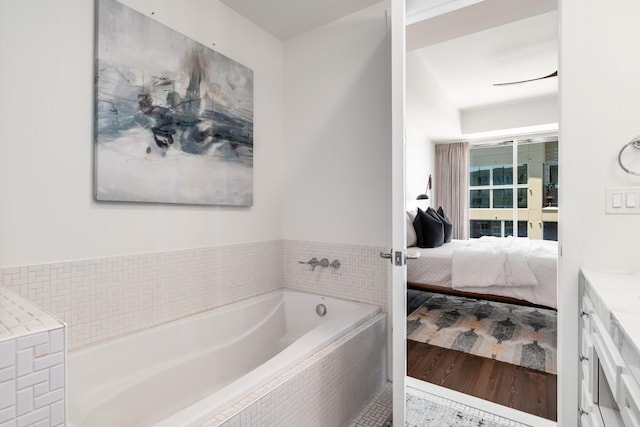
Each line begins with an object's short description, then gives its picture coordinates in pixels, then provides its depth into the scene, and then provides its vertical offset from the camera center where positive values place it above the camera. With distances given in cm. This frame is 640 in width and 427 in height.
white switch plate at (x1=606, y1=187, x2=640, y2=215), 124 +6
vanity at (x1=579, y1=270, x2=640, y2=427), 63 -34
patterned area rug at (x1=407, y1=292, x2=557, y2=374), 229 -101
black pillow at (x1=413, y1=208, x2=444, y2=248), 360 -19
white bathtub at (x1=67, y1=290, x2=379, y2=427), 127 -74
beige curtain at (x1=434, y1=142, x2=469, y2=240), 583 +59
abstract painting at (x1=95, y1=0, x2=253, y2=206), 148 +55
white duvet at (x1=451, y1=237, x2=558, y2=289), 274 -48
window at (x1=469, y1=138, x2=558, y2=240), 528 +46
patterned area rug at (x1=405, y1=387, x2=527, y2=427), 158 -107
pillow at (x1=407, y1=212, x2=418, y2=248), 359 -25
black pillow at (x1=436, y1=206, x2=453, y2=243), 401 -19
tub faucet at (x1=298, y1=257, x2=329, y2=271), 228 -36
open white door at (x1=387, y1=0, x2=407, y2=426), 137 -2
